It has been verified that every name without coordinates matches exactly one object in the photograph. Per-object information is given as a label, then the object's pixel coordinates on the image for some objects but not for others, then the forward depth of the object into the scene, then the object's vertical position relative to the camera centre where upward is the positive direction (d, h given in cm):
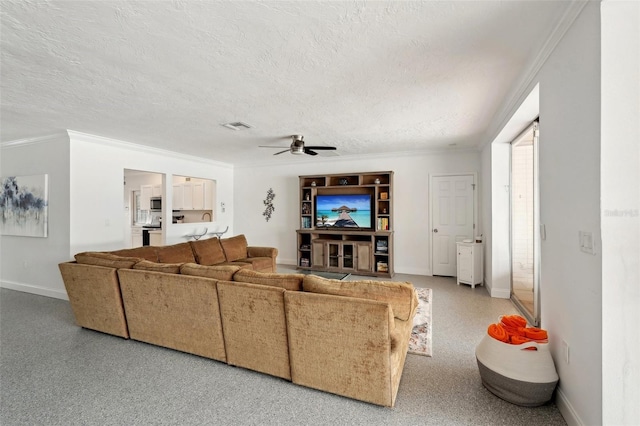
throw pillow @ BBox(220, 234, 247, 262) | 525 -62
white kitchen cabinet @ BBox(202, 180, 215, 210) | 715 +46
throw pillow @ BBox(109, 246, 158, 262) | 381 -52
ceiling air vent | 390 +118
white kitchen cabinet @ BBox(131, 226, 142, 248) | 782 -62
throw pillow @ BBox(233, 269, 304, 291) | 228 -52
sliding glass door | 402 -9
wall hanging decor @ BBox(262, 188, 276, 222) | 711 +22
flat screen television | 606 +5
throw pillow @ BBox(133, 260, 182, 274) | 276 -51
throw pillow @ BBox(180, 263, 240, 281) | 253 -51
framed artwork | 448 +12
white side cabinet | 493 -84
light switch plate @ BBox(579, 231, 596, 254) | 154 -15
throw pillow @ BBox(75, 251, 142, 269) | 300 -49
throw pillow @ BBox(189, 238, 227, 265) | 482 -63
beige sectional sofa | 198 -83
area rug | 282 -127
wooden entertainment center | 580 -28
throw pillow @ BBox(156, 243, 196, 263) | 425 -60
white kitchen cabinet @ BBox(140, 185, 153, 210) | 800 +46
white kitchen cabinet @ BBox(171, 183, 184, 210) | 744 +43
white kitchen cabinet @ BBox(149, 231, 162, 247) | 717 -61
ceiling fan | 439 +99
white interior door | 557 -7
